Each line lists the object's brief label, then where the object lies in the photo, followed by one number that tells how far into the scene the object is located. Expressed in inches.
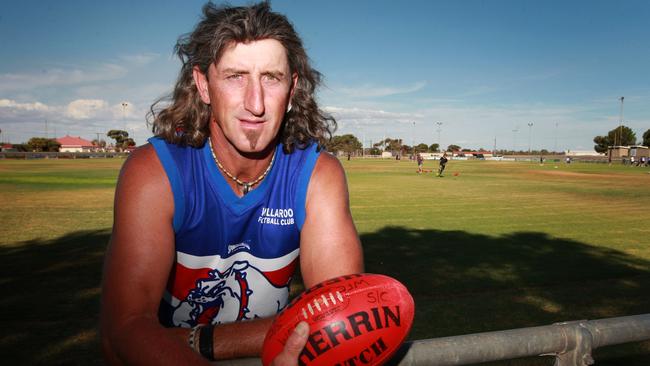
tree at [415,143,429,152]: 6899.6
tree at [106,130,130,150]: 5378.9
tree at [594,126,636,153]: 4492.4
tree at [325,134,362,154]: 5295.3
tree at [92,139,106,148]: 6087.6
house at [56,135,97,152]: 5901.1
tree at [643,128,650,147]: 4160.9
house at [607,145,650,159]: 3199.3
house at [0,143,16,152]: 4420.5
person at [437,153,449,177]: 1425.9
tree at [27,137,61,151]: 4335.6
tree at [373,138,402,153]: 6363.2
